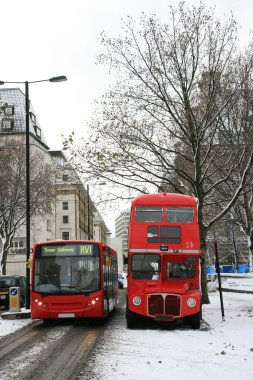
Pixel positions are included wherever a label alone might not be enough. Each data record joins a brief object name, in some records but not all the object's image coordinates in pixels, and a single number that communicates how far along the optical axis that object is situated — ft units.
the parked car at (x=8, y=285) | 88.99
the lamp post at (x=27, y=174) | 71.59
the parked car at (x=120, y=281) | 161.27
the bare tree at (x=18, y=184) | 124.67
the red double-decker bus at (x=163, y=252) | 52.80
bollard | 65.62
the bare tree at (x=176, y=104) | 74.08
